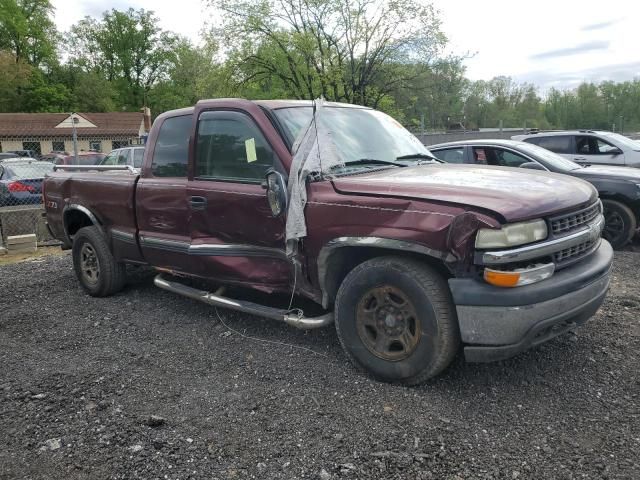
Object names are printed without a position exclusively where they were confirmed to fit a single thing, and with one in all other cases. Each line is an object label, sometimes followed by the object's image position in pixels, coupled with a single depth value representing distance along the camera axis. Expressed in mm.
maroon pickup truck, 2936
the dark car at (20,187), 12633
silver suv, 10109
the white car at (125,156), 14906
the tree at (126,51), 64875
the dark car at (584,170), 7121
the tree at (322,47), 20469
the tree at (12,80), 50219
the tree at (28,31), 55812
